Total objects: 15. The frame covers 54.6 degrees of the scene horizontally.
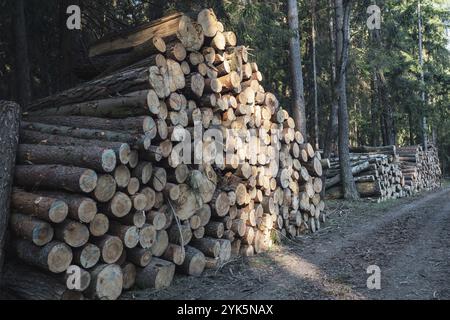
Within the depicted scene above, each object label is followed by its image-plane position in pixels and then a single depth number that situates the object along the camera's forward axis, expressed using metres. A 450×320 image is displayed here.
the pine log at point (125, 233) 4.82
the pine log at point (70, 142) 4.83
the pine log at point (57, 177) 4.44
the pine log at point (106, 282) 4.45
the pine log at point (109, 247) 4.60
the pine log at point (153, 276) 5.01
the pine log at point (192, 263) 5.55
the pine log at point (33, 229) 4.21
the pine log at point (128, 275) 4.89
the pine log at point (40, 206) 4.25
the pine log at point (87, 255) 4.39
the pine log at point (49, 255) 4.19
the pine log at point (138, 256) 4.98
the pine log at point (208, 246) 5.93
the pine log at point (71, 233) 4.30
